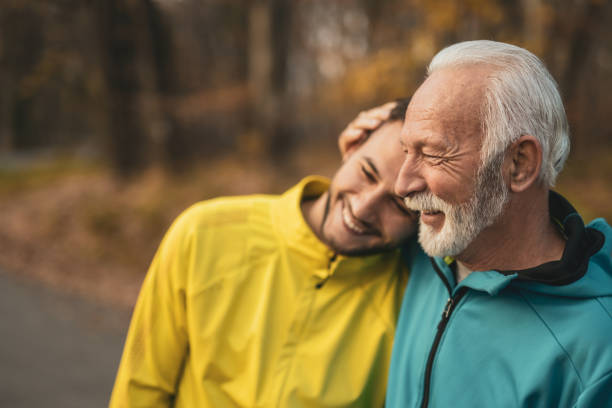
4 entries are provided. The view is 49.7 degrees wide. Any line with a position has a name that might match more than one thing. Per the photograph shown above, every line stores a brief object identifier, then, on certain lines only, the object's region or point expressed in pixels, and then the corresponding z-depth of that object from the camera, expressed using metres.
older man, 0.67
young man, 0.83
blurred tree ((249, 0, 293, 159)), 3.76
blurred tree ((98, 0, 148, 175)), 3.64
